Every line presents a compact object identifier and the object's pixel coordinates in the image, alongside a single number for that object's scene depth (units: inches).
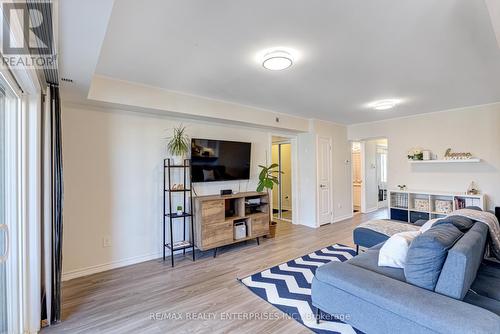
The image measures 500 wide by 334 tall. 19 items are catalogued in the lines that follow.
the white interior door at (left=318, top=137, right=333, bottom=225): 214.5
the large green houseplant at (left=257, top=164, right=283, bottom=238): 171.9
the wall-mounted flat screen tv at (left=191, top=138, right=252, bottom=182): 147.8
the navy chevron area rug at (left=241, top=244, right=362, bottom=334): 82.0
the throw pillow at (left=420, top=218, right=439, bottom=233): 91.9
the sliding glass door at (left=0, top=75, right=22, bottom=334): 71.9
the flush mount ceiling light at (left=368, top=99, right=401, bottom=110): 155.9
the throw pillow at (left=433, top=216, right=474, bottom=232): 82.0
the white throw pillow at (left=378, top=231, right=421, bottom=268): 77.8
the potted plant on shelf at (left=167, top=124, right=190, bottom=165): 139.2
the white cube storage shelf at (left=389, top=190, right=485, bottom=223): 173.2
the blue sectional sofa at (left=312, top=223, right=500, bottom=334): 51.8
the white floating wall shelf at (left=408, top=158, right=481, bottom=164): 167.8
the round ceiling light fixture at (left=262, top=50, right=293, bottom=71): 89.8
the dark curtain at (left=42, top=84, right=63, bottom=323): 82.4
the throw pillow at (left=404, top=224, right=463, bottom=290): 61.9
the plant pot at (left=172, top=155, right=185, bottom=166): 144.7
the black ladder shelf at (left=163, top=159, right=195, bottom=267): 135.5
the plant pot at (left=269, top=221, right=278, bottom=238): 177.4
